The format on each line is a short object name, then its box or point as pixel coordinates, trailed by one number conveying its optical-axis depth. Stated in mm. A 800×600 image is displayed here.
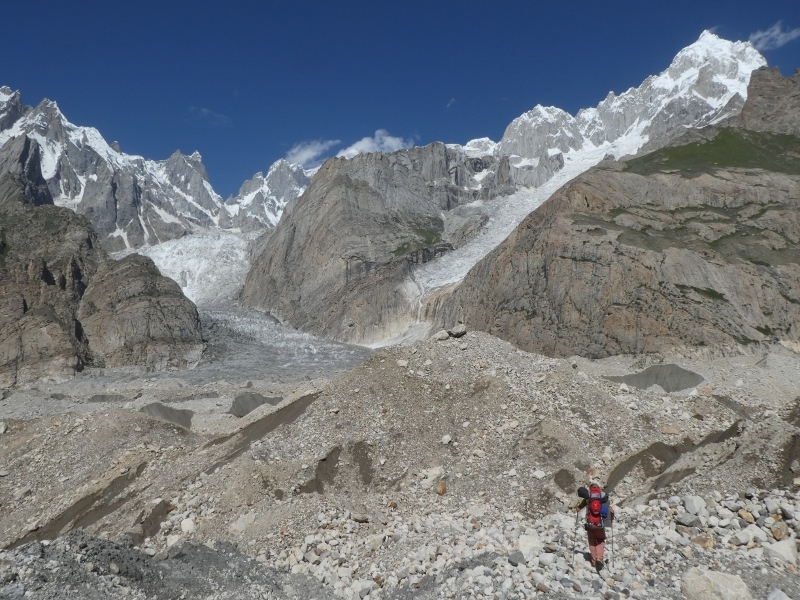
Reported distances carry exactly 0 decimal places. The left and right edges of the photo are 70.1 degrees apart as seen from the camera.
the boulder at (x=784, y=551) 10883
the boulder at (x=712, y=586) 10117
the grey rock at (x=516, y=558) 12117
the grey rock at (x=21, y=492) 24594
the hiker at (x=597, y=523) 11953
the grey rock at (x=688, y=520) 12508
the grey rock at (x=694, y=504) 12838
